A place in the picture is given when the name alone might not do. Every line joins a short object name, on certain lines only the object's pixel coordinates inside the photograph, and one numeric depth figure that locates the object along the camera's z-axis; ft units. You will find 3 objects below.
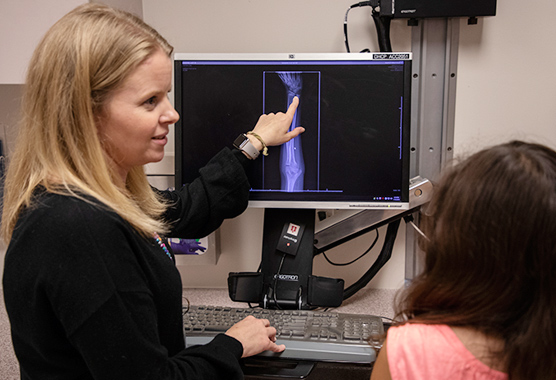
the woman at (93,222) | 2.06
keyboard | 3.16
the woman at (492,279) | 1.91
